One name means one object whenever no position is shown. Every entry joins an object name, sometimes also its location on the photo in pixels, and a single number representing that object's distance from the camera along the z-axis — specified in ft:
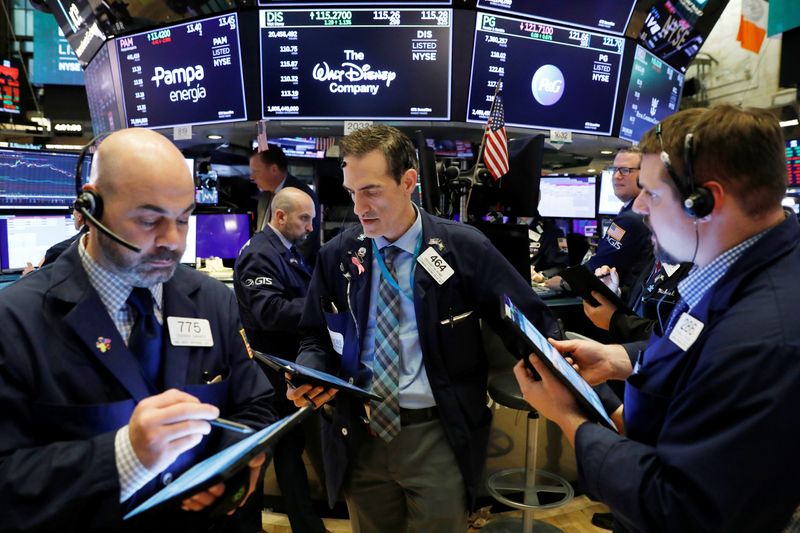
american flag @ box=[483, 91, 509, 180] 9.18
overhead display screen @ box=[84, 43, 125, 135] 14.66
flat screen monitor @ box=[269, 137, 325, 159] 17.49
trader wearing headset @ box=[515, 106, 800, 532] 3.00
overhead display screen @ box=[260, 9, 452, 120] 12.34
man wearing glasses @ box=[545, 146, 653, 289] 10.42
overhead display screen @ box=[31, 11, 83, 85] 27.61
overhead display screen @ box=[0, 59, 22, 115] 23.82
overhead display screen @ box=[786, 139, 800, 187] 19.47
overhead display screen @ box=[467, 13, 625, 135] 12.90
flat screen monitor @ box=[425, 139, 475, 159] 16.47
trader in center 6.09
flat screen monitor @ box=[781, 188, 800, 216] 18.61
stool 8.14
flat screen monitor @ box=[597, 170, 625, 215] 19.90
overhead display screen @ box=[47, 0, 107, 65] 14.32
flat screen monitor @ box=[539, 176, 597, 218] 20.31
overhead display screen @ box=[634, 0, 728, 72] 14.97
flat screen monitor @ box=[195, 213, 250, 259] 16.01
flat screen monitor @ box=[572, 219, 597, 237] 21.31
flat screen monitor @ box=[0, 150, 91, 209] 12.44
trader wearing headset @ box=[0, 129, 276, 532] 3.27
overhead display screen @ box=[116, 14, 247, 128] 12.98
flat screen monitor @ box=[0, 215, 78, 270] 12.23
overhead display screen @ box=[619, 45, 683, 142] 14.99
